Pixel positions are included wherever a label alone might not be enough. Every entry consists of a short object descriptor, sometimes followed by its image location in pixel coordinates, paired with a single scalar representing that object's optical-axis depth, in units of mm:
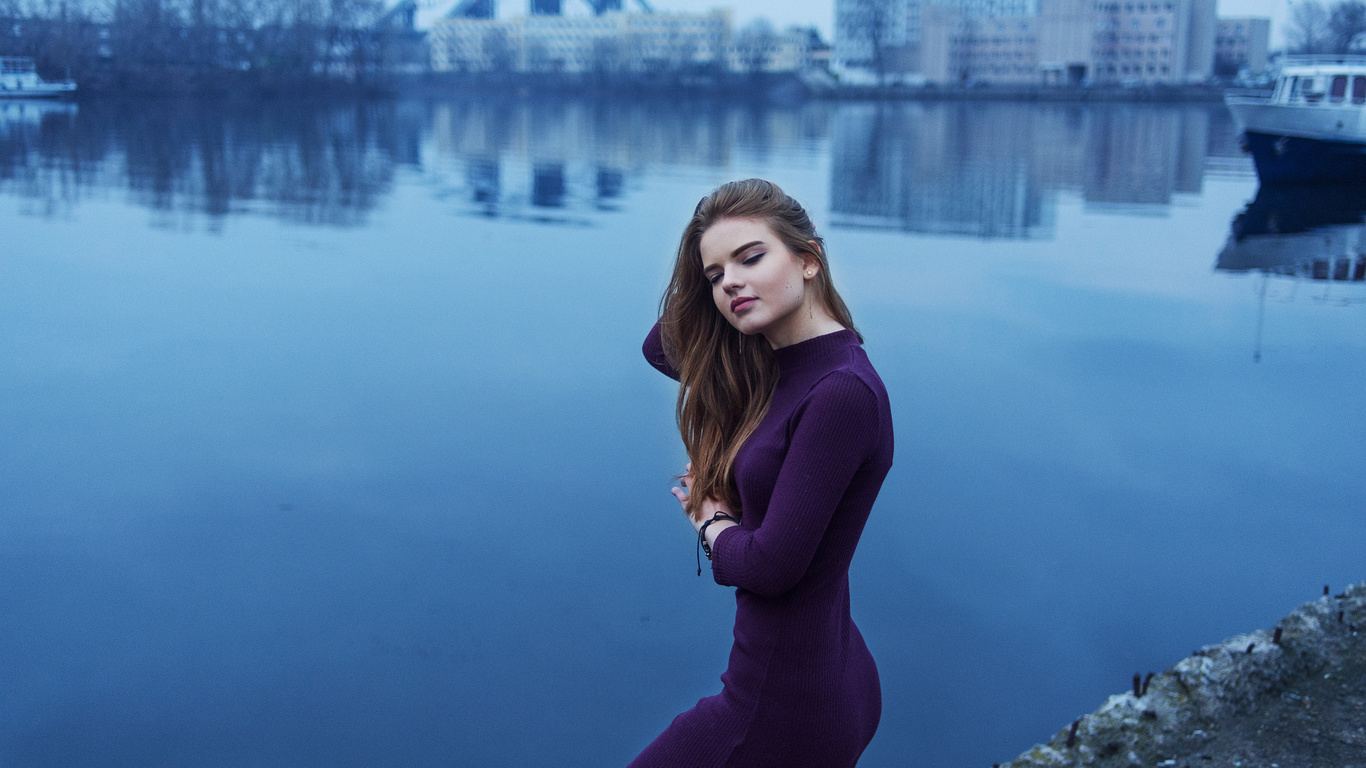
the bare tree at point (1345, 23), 60269
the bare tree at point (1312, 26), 65000
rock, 3082
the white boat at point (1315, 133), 22656
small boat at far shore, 44500
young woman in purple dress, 1686
